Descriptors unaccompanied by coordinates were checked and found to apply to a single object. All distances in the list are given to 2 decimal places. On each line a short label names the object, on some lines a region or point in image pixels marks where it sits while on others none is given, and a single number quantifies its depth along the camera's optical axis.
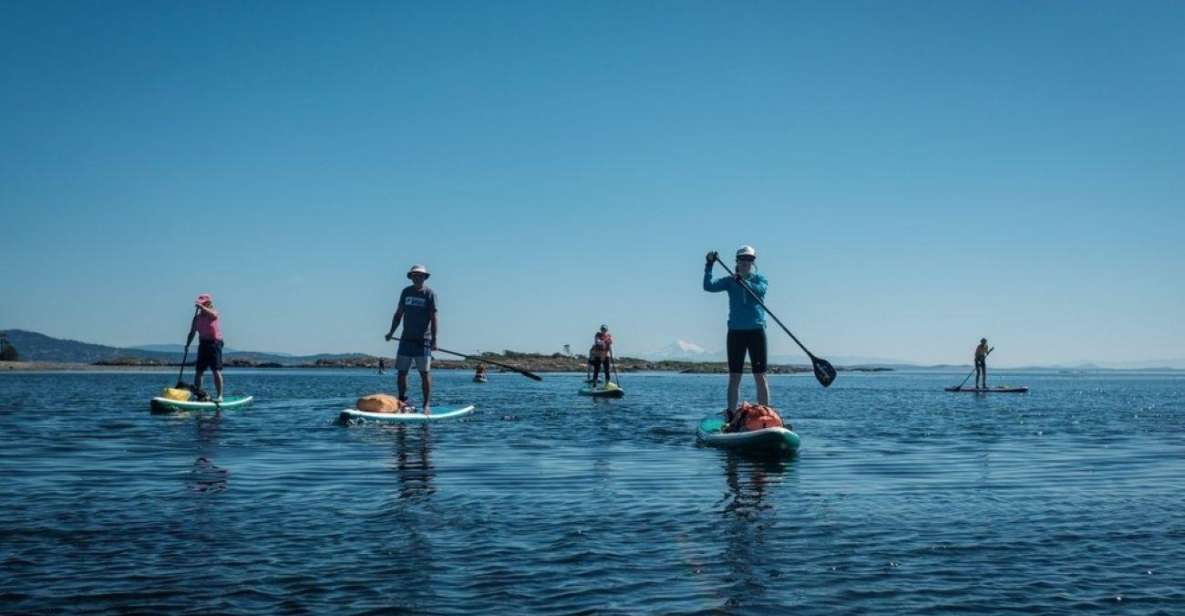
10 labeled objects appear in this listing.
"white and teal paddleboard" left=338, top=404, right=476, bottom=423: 18.75
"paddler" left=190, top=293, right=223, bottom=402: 22.44
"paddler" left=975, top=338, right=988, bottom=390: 45.39
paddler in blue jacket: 15.01
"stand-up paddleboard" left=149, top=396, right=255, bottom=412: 21.52
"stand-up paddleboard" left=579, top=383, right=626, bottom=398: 35.59
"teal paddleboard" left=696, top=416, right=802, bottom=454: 13.42
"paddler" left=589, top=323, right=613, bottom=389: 37.22
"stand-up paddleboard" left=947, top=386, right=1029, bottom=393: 45.45
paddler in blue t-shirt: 19.23
